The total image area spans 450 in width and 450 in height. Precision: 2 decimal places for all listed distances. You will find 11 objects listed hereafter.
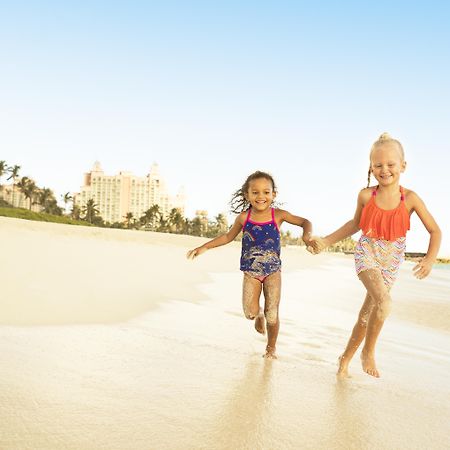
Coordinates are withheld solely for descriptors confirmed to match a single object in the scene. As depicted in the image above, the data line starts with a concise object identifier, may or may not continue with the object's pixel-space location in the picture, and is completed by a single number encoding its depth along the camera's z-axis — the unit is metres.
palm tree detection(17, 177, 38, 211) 98.49
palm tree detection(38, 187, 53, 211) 102.66
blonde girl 3.62
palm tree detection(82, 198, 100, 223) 108.75
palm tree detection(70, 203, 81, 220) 110.12
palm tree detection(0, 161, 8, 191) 86.06
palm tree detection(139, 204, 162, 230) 112.54
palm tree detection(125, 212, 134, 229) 117.31
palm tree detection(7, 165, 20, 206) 89.84
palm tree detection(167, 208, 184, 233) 119.50
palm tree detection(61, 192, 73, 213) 114.06
